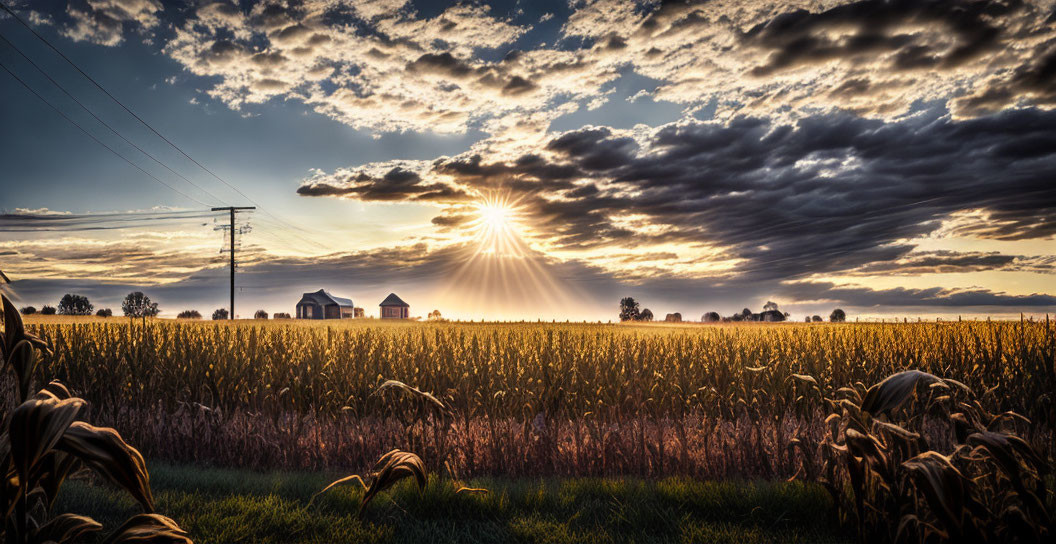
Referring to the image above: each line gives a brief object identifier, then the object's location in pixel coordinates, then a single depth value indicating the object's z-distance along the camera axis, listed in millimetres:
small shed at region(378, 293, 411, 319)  99000
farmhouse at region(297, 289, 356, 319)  87875
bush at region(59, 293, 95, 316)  74850
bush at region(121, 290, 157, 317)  61394
